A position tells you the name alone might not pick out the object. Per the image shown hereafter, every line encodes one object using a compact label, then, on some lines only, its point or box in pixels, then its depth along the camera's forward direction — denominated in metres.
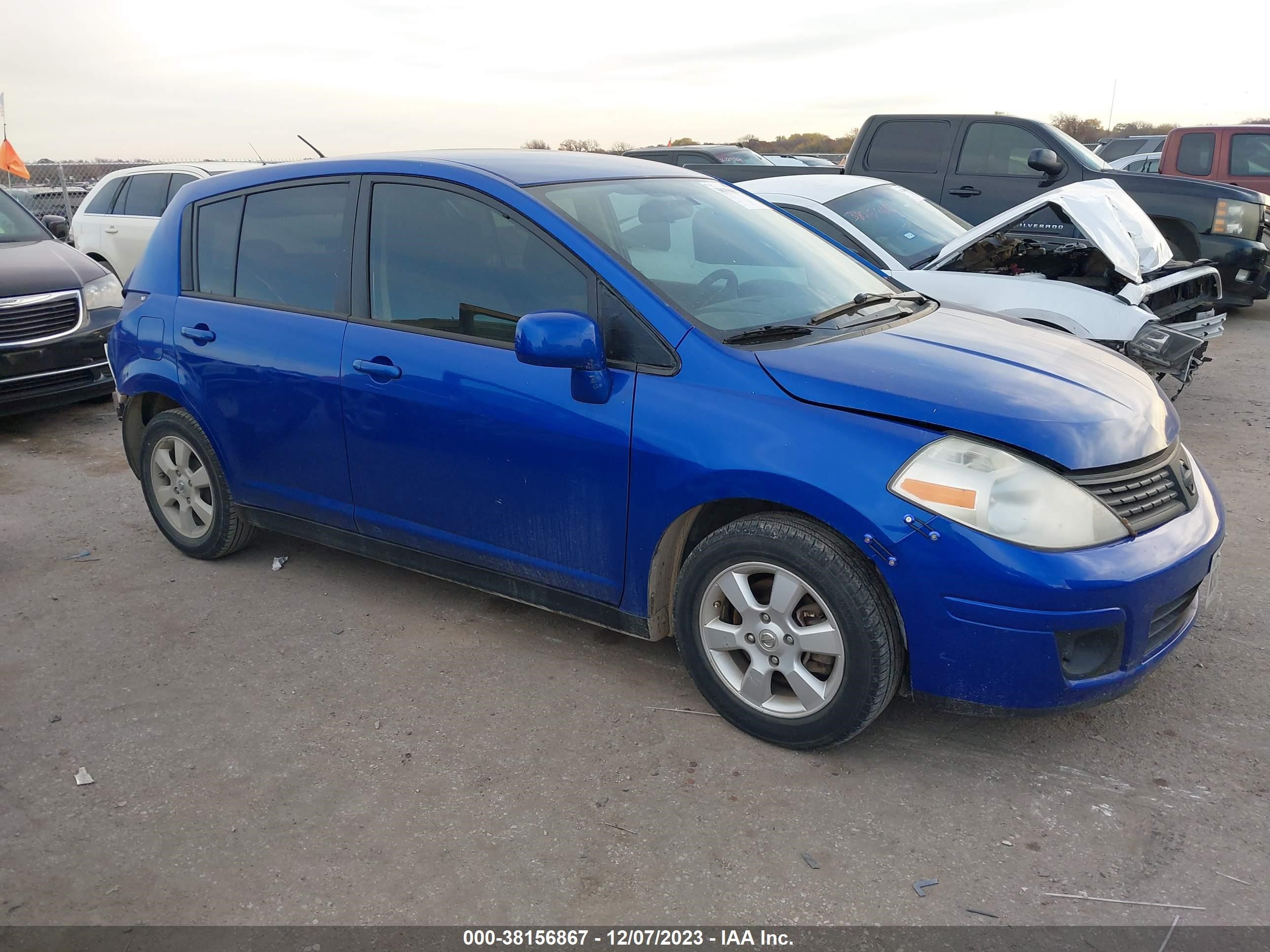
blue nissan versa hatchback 2.83
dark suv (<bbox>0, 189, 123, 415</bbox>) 7.15
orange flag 14.93
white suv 11.03
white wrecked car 6.04
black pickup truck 9.41
